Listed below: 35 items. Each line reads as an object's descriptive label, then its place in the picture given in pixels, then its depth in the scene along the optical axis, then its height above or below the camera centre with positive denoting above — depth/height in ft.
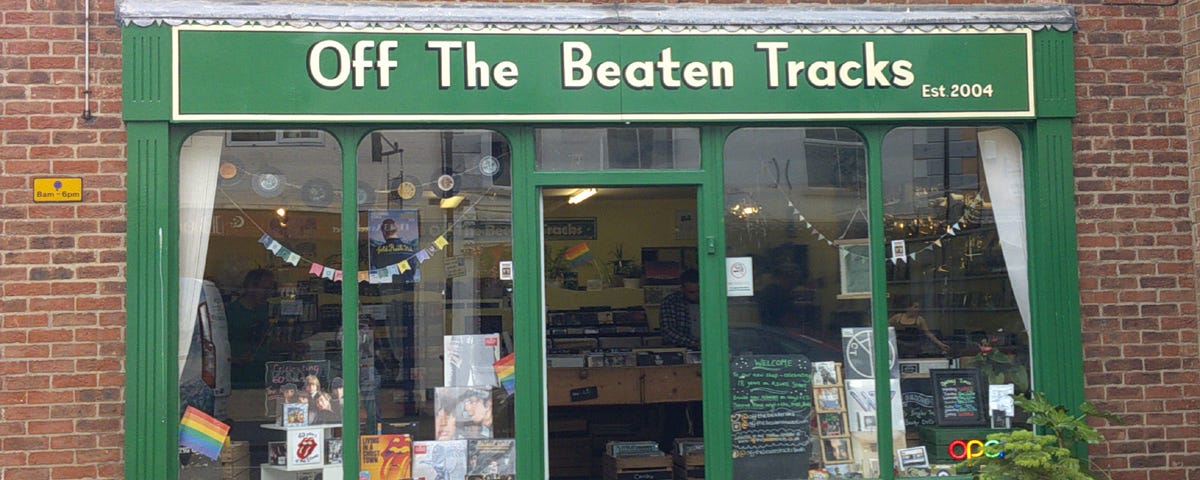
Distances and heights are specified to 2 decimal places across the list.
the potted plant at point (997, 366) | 22.25 -1.82
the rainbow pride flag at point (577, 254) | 34.22 +0.95
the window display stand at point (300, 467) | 20.71 -3.24
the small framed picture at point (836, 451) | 21.89 -3.37
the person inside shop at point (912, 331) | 22.08 -1.07
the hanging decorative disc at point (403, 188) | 20.99 +1.89
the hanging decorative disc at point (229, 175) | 20.47 +2.16
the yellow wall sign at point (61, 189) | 19.58 +1.88
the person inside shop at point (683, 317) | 32.07 -1.06
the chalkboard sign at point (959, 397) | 22.30 -2.41
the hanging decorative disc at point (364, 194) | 20.78 +1.78
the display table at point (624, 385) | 30.42 -2.81
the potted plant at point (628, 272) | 37.93 +0.40
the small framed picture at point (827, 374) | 22.08 -1.88
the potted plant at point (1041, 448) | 19.19 -3.05
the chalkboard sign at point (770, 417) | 21.48 -2.66
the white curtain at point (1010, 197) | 22.15 +1.55
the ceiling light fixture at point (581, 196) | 24.91 +2.06
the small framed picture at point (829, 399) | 22.06 -2.37
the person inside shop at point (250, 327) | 20.54 -0.64
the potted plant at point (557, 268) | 33.24 +0.52
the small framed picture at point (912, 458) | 21.88 -3.54
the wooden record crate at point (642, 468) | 27.07 -4.49
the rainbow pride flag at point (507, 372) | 21.08 -1.62
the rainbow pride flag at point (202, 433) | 20.18 -2.54
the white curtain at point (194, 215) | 20.15 +1.42
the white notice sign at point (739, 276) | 21.45 +0.10
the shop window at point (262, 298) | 20.29 -0.11
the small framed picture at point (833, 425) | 21.98 -2.87
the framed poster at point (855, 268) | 21.91 +0.21
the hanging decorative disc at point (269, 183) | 20.62 +2.01
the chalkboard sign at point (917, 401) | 22.09 -2.47
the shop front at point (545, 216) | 20.16 +1.25
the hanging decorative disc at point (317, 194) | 20.63 +1.79
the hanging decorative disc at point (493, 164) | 21.09 +2.31
